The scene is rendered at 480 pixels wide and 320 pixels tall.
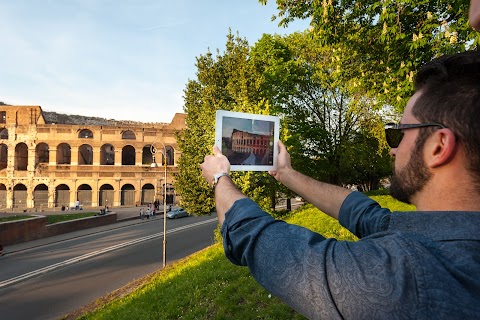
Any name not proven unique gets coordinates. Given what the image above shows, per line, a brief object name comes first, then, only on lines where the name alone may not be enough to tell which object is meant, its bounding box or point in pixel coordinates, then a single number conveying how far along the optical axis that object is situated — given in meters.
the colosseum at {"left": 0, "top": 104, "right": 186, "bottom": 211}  42.34
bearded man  0.94
